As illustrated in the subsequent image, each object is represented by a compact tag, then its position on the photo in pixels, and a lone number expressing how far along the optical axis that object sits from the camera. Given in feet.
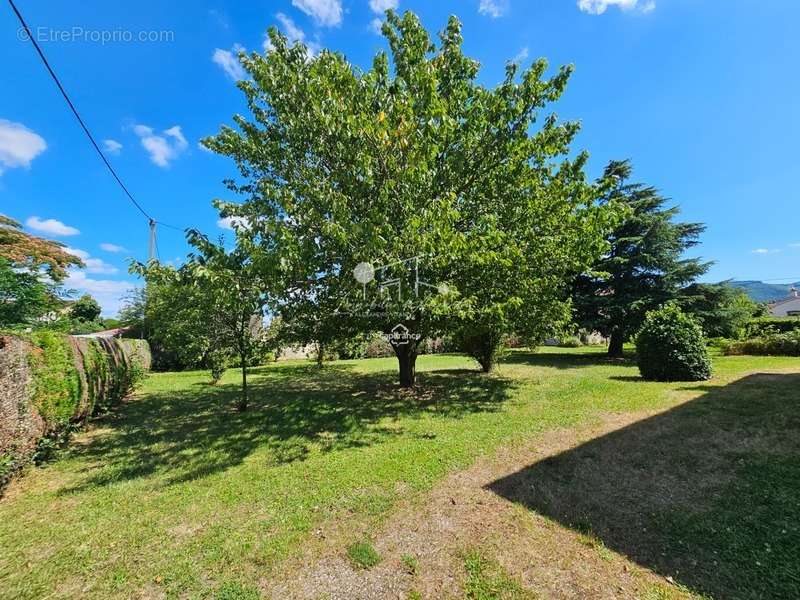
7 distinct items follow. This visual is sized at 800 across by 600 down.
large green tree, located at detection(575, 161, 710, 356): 50.96
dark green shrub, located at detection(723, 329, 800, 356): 44.86
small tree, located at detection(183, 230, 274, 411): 17.22
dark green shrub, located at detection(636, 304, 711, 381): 29.53
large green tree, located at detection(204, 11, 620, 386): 19.27
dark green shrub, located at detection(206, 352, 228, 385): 25.23
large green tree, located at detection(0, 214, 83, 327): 27.76
